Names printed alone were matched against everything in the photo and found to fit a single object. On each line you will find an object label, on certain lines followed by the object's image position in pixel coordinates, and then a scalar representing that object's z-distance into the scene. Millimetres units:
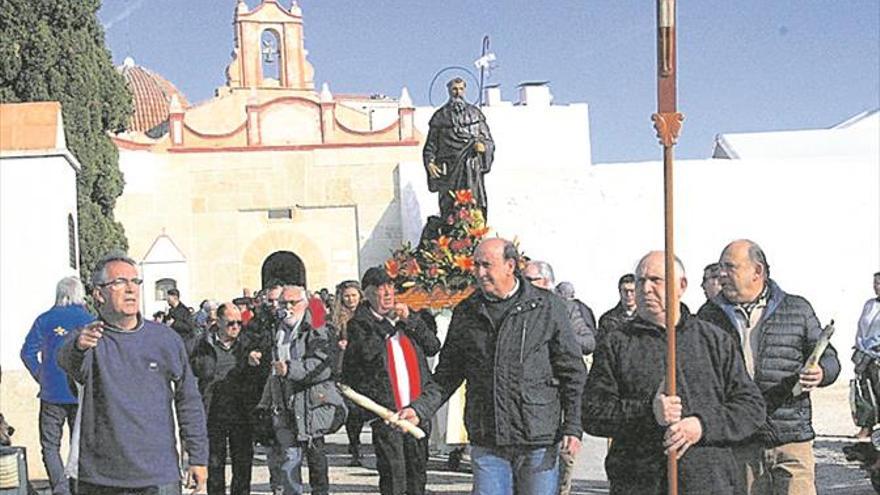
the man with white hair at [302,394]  8875
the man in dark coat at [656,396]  5062
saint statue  13117
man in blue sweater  5816
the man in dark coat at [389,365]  8547
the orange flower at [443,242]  12180
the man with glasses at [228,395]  9695
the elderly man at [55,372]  8914
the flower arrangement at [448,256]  12055
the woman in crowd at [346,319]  10219
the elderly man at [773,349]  6145
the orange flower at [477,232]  12320
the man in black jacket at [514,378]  6168
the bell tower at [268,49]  42500
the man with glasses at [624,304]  9547
